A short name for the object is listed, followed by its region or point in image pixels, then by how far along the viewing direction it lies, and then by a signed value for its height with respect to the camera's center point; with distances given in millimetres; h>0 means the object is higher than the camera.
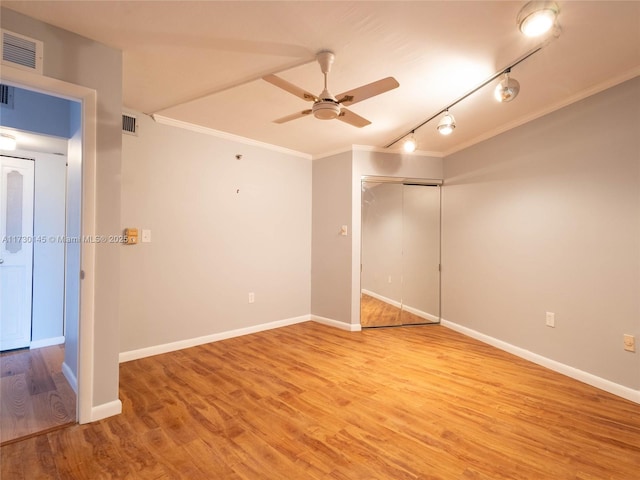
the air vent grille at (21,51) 1676 +1117
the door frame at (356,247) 4098 -94
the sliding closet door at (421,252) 4414 -166
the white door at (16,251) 3312 -170
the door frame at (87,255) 1938 -121
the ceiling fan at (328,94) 1884 +1006
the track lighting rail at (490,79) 2018 +1337
